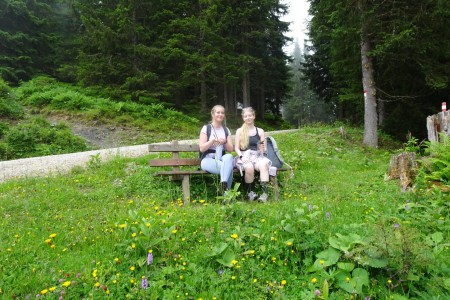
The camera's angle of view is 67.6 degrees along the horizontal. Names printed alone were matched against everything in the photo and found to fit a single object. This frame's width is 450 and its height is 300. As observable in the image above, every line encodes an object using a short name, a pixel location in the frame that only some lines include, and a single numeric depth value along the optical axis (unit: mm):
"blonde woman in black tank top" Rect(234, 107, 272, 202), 5617
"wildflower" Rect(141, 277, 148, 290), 2845
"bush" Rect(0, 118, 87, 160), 11055
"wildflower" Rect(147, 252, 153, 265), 3155
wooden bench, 5688
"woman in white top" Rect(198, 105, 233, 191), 5484
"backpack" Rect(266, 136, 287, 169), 6223
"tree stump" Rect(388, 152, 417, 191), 5561
